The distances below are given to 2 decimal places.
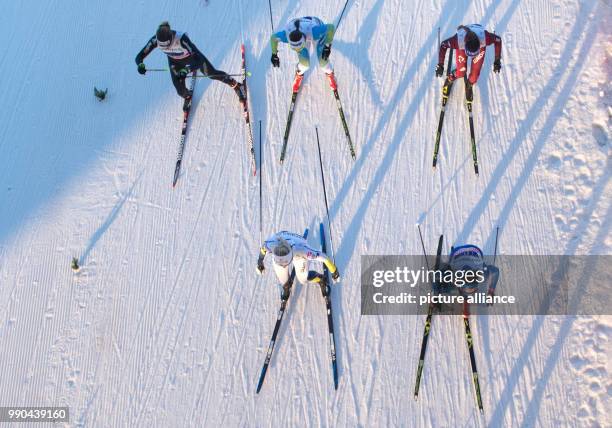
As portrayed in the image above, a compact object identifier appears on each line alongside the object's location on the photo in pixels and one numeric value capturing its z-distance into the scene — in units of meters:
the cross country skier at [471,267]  13.08
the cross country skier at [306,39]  14.70
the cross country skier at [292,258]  11.81
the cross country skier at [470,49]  14.37
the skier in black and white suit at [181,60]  14.59
